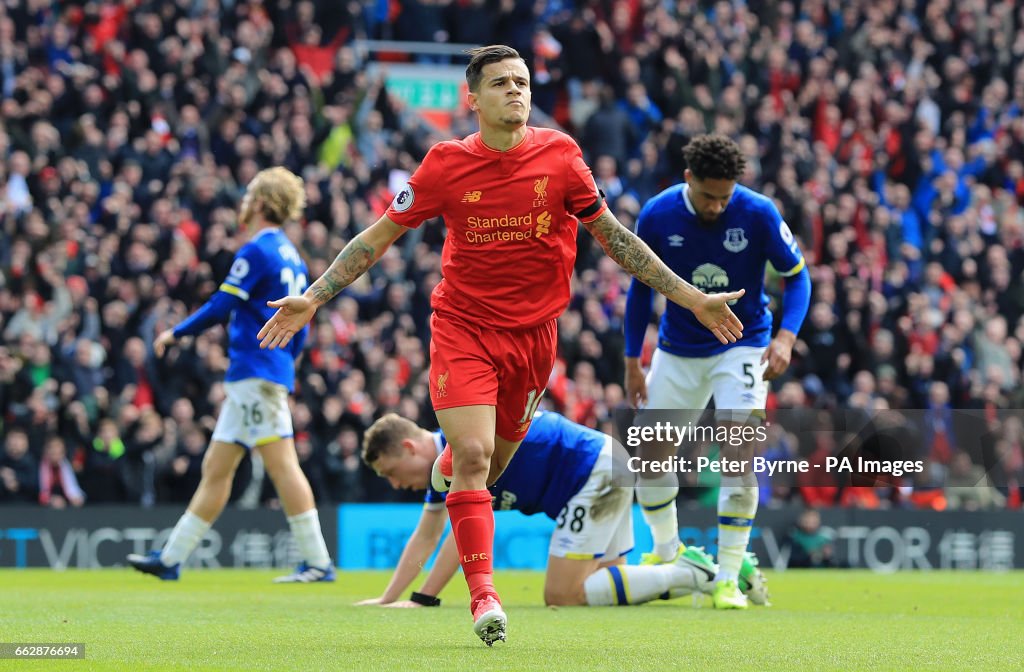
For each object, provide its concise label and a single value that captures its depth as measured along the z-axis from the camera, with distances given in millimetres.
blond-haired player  22828
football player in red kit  13914
